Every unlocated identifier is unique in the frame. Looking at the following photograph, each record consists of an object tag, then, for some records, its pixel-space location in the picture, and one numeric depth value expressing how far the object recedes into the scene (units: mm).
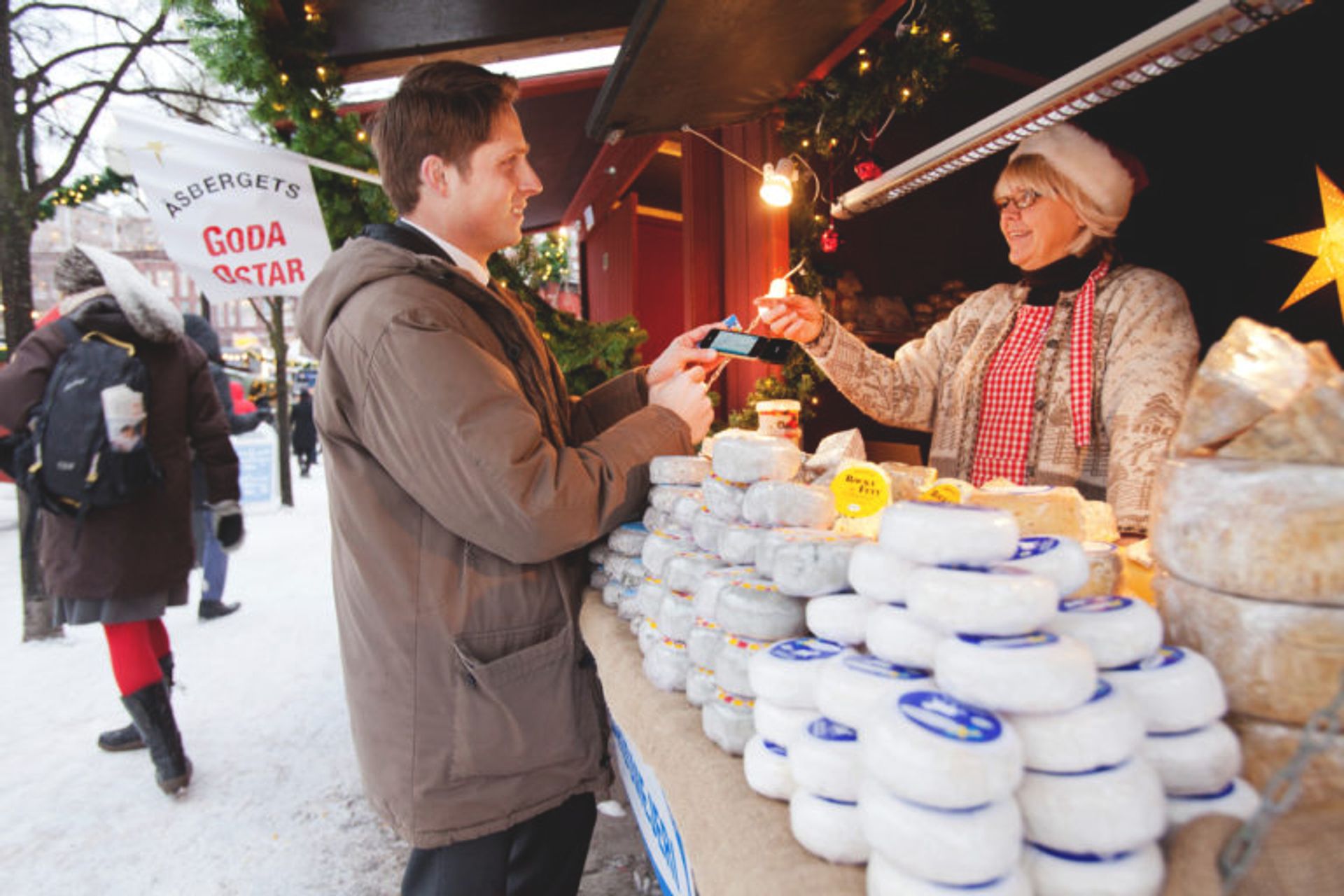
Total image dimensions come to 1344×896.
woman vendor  1938
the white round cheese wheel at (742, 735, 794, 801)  909
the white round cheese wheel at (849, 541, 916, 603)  848
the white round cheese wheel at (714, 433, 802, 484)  1303
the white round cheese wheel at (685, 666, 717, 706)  1137
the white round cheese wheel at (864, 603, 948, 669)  793
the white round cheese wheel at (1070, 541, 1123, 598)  1059
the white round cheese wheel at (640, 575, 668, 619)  1376
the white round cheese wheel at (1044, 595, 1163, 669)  788
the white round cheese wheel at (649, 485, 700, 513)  1488
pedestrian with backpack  2910
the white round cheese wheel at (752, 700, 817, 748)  889
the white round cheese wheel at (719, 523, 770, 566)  1211
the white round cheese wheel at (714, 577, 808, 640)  1046
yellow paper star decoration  2865
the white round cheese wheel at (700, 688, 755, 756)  1028
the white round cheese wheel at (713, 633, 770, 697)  1033
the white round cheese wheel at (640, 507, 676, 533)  1511
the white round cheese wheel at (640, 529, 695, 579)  1413
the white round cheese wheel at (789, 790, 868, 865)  793
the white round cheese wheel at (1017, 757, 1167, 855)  662
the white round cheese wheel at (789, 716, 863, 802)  795
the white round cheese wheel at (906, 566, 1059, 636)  720
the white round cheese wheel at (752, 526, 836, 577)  1061
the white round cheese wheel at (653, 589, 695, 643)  1256
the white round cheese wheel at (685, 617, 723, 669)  1104
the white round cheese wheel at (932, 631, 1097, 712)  672
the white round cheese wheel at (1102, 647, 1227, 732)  748
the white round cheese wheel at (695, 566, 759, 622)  1132
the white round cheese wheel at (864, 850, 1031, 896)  648
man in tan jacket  1341
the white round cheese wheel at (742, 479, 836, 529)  1195
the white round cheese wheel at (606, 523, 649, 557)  1592
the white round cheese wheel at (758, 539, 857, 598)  987
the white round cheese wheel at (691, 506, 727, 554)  1336
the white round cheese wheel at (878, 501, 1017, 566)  794
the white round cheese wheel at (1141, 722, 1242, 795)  746
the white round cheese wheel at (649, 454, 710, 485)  1523
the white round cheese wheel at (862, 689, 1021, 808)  636
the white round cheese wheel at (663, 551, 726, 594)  1285
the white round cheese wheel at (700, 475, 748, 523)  1316
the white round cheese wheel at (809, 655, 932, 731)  784
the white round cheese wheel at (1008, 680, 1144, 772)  671
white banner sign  3369
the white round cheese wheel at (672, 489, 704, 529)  1423
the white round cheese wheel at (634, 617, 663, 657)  1330
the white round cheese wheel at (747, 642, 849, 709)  886
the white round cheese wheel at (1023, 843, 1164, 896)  667
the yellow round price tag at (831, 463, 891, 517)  1350
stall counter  796
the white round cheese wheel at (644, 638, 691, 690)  1250
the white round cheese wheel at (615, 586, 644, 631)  1496
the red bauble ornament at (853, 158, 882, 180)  2957
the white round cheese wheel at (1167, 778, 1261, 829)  743
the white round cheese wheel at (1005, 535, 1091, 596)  863
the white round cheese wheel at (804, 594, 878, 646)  936
